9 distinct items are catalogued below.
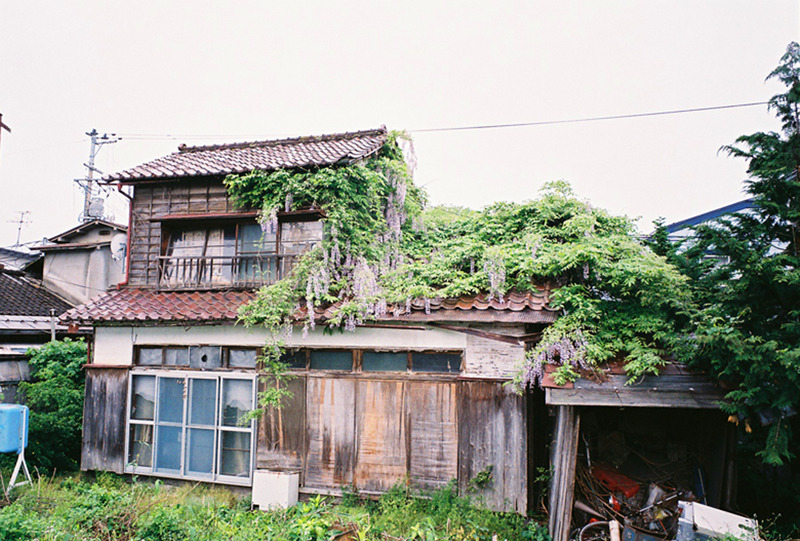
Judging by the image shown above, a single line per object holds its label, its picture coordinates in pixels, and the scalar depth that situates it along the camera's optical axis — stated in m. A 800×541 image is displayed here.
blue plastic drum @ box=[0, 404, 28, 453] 9.19
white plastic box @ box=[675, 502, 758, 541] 5.92
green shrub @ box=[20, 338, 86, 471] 10.64
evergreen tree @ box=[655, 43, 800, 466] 5.34
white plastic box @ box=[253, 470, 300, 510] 8.72
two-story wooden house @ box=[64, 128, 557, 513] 8.27
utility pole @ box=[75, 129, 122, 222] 28.75
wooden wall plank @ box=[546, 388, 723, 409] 6.20
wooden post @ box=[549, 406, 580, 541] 6.80
